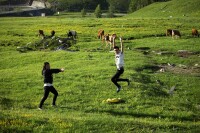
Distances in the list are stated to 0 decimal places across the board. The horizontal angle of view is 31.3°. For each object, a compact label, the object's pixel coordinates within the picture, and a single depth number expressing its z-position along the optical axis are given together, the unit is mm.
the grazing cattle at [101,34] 53769
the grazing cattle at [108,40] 46481
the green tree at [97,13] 139338
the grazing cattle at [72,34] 54919
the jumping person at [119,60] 24348
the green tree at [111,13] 150612
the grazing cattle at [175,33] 53134
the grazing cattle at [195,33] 54906
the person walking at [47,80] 22344
